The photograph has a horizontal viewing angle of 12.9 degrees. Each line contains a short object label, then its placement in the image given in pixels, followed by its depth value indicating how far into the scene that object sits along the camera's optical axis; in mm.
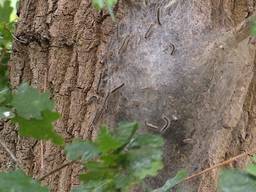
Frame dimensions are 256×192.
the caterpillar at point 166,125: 1768
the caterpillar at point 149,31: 1819
